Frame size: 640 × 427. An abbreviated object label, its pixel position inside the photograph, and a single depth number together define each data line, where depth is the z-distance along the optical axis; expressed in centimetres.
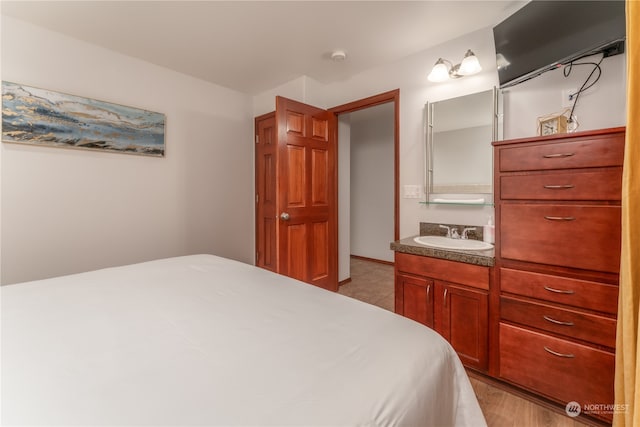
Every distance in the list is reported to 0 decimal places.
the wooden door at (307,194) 270
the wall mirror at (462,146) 212
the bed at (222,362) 57
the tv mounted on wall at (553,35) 145
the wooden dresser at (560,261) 133
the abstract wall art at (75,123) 209
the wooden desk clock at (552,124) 172
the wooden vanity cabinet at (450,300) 172
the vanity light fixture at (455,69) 207
